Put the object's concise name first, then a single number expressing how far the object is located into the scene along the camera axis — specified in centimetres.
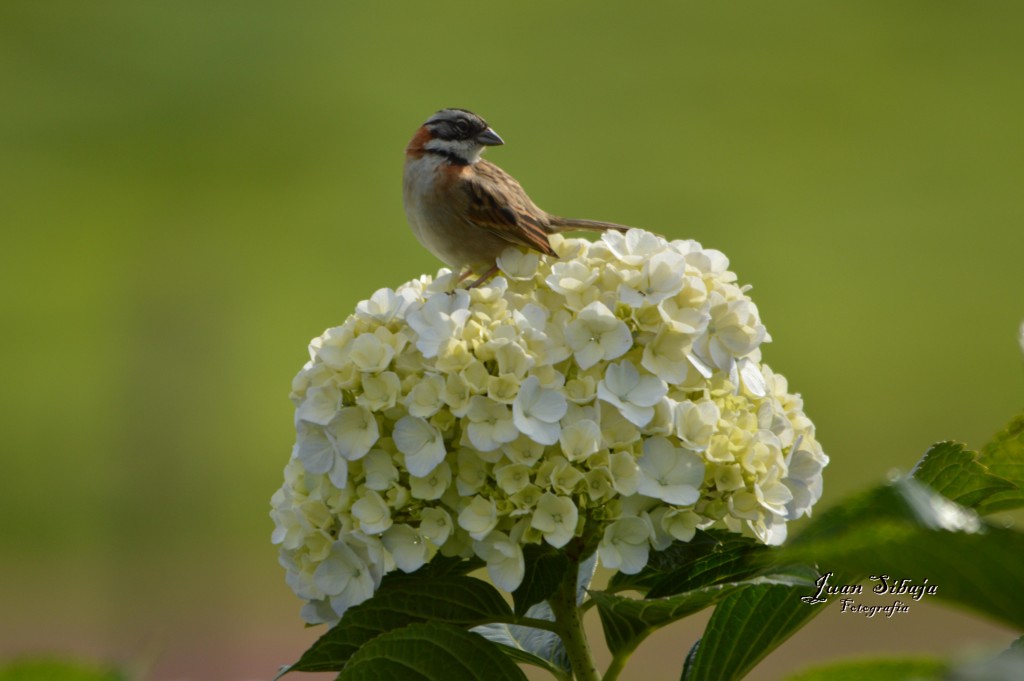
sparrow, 564
